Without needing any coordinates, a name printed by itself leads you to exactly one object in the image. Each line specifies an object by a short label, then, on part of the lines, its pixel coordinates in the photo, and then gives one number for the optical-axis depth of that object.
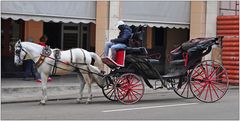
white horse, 12.88
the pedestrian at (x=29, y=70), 18.26
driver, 13.02
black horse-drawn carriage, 13.14
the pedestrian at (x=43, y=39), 18.41
